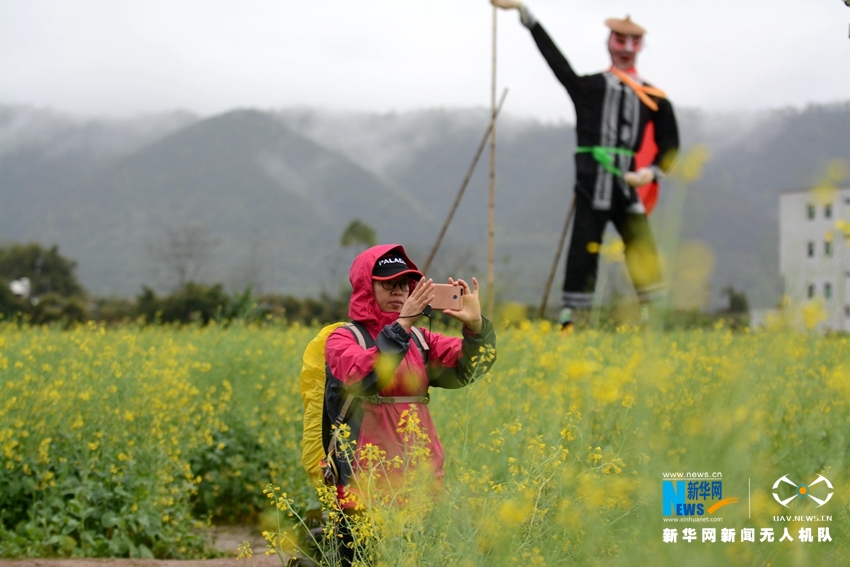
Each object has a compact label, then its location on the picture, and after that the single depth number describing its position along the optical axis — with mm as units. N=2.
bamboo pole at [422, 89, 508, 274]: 11188
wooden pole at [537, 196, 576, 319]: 11672
